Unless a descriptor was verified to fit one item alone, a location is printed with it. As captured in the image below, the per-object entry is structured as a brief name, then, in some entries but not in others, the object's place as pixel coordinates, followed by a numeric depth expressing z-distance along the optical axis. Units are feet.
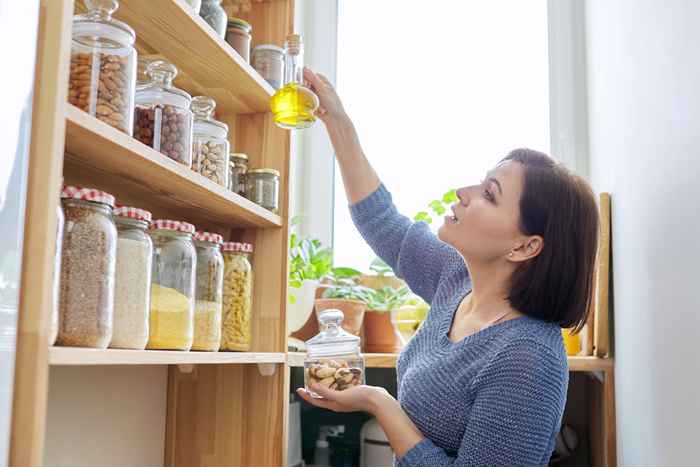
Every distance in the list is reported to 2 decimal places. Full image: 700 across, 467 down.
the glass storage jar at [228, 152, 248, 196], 4.66
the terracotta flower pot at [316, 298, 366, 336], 6.38
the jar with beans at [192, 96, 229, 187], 4.10
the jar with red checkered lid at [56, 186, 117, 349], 2.90
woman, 3.65
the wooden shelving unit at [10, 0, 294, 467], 2.54
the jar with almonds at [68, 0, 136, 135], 3.03
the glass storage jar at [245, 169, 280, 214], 4.78
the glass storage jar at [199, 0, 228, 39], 4.23
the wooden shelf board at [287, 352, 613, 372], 5.04
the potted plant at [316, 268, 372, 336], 6.39
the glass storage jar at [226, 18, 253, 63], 4.57
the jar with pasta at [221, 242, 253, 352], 4.50
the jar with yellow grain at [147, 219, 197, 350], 3.62
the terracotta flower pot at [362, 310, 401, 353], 6.60
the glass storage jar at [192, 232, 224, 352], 4.02
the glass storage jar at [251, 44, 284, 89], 4.86
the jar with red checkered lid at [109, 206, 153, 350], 3.25
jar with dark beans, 3.59
